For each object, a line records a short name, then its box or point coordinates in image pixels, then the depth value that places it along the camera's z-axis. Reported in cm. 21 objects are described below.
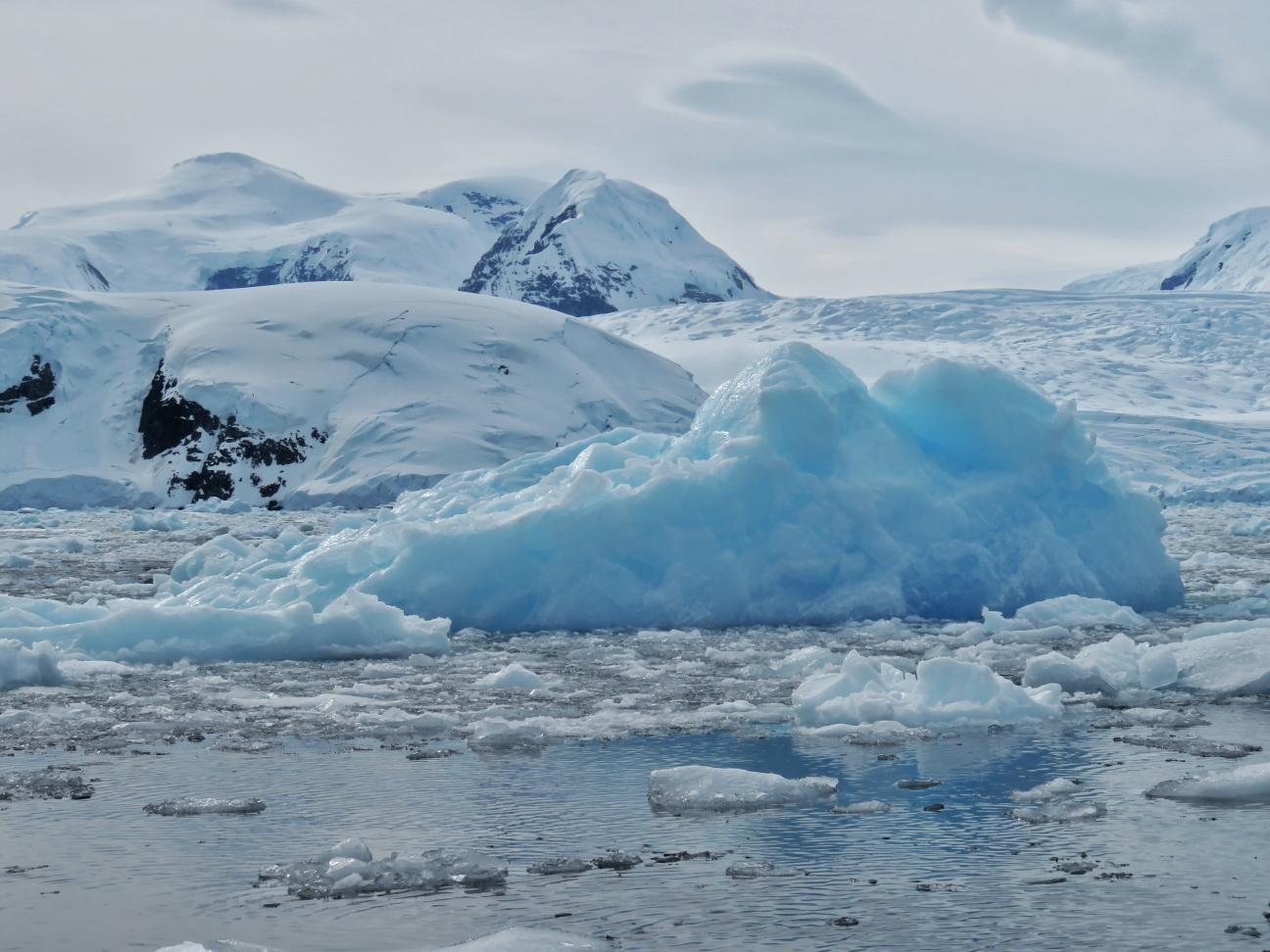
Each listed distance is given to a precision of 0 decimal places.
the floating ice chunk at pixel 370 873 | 806
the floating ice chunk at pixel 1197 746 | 1170
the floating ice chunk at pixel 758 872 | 829
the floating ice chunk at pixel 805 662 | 1650
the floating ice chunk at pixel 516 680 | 1548
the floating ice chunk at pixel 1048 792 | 1016
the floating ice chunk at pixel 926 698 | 1349
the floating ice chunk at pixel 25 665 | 1602
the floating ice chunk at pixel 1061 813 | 960
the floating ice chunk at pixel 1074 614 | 2097
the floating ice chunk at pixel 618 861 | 852
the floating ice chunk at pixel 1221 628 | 1780
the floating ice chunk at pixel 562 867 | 842
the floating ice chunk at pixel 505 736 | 1249
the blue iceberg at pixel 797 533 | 2195
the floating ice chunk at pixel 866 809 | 986
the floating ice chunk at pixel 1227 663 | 1504
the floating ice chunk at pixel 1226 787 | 1013
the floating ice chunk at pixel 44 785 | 1037
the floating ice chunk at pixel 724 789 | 1007
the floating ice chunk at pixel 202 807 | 986
